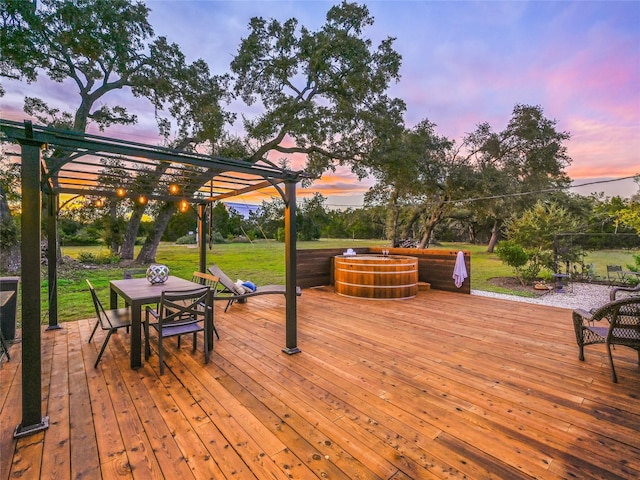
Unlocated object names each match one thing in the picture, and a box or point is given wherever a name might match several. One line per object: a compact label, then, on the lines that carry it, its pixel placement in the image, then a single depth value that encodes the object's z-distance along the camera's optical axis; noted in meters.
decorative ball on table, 4.05
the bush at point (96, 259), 10.63
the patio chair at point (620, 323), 2.75
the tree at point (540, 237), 8.68
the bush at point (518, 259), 8.34
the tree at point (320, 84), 9.35
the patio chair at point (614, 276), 7.03
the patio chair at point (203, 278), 4.34
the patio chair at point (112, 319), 3.10
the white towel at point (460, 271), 6.83
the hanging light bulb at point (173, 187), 4.63
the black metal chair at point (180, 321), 2.96
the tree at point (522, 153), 14.20
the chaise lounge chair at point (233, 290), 5.11
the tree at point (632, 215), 7.34
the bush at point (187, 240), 15.30
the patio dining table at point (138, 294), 3.05
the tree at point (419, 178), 10.72
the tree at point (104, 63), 7.54
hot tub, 6.43
